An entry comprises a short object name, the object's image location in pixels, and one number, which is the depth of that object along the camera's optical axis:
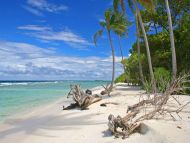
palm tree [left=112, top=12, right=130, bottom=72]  17.11
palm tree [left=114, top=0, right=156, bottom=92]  11.46
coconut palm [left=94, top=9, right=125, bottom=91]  17.02
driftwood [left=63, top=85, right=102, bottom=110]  8.18
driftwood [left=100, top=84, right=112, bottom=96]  12.15
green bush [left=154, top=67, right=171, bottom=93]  12.44
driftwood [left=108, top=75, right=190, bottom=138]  4.43
